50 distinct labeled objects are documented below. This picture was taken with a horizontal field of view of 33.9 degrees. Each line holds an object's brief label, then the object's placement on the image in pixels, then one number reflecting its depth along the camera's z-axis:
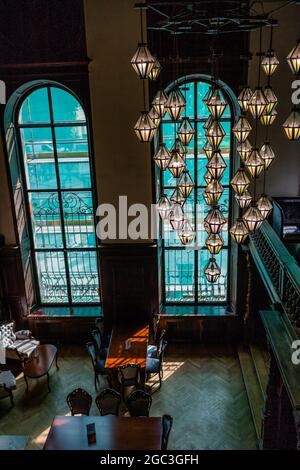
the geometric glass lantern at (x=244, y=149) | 6.20
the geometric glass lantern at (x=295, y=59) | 5.01
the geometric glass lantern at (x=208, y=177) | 6.24
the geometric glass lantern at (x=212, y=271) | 6.66
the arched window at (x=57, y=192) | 9.61
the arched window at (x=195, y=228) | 9.42
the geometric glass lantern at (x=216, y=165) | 6.00
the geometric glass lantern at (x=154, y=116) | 6.35
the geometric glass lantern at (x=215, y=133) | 5.72
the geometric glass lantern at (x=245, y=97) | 6.08
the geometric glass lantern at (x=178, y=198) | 6.35
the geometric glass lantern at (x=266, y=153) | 6.36
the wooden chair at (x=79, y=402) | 8.14
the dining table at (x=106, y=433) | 7.07
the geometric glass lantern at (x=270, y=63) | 5.84
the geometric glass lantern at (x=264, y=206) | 6.44
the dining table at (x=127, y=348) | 8.80
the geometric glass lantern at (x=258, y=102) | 5.68
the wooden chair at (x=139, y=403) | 7.79
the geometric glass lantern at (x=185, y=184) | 6.27
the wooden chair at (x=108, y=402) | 7.98
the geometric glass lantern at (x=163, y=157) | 6.29
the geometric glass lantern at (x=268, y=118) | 6.20
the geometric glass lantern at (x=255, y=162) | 5.89
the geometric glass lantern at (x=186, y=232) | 6.45
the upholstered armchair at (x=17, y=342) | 9.45
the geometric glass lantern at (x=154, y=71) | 5.90
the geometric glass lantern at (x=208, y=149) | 6.55
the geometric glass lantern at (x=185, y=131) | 6.25
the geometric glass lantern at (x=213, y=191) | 6.10
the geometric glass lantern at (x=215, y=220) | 6.19
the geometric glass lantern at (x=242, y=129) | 6.05
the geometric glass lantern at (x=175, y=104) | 5.74
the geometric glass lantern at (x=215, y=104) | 5.55
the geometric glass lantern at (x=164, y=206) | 6.58
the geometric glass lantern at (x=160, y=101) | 6.10
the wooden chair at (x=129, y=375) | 8.52
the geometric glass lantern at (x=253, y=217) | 6.11
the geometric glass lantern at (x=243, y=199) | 6.33
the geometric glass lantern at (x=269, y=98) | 5.83
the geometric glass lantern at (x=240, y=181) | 6.16
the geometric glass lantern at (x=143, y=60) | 5.41
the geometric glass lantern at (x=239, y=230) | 6.43
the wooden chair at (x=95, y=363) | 9.12
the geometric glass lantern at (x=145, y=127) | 6.00
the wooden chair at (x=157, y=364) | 9.15
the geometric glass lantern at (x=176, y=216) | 6.28
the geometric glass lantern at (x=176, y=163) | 6.08
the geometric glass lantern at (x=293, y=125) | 5.47
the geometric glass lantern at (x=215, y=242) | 6.51
